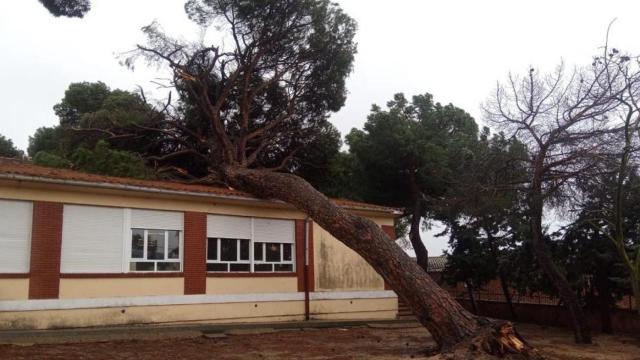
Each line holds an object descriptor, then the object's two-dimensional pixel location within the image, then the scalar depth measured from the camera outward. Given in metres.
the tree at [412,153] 26.59
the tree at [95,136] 21.39
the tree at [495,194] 16.20
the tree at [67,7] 13.69
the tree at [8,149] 37.77
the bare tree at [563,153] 14.38
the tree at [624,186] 13.30
